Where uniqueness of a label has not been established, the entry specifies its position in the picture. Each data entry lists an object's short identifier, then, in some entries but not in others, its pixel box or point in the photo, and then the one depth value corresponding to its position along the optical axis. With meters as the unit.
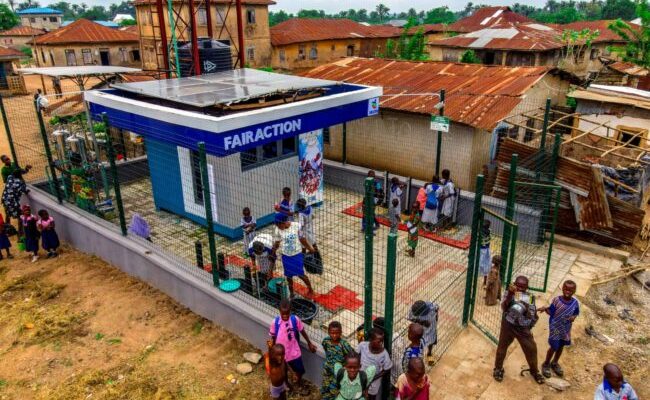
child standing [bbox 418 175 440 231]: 10.06
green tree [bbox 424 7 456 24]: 90.38
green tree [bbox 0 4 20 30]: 53.97
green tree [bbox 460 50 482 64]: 30.33
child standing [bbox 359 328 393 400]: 5.10
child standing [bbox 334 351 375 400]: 4.80
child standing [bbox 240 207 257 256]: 8.36
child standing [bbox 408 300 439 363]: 5.83
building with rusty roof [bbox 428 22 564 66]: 29.39
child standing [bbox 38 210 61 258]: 9.48
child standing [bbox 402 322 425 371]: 5.18
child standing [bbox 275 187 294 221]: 7.89
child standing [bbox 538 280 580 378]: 5.98
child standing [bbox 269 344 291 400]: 5.32
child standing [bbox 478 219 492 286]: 8.04
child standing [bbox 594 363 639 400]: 4.45
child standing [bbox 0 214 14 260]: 9.75
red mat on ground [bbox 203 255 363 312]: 7.78
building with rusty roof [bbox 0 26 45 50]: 56.09
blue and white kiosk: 8.70
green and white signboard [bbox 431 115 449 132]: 10.67
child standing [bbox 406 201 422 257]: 9.14
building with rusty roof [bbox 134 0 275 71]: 34.72
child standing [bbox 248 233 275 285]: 7.34
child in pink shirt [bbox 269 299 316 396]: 5.73
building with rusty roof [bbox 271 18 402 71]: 41.56
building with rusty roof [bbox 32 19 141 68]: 38.50
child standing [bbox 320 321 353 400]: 5.31
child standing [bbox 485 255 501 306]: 7.43
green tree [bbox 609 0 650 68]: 21.72
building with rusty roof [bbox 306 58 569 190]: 11.67
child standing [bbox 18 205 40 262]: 9.55
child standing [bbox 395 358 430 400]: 4.59
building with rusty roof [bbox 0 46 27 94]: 31.44
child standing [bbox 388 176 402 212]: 10.11
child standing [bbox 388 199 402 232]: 9.54
